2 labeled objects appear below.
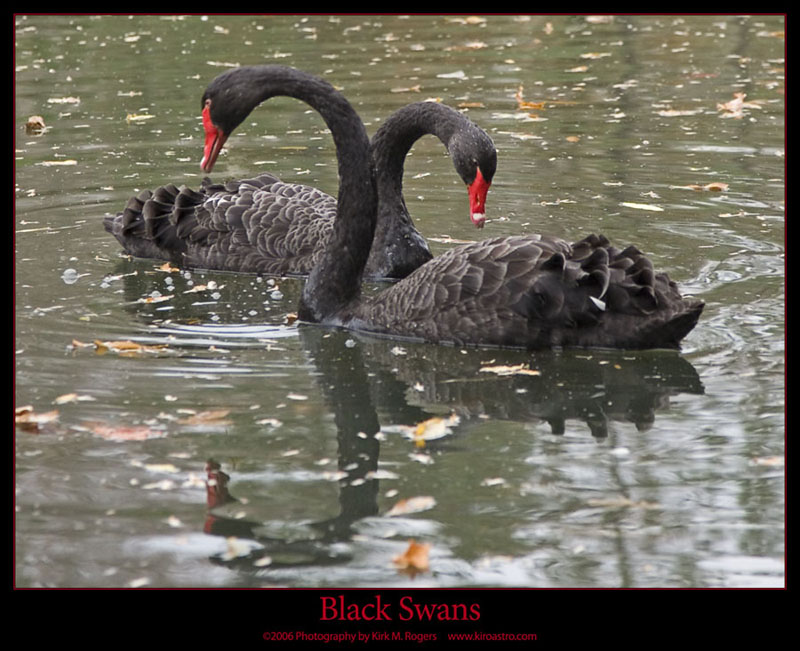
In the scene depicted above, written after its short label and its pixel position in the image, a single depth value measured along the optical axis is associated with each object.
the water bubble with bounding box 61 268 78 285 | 13.34
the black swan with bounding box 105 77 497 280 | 13.59
